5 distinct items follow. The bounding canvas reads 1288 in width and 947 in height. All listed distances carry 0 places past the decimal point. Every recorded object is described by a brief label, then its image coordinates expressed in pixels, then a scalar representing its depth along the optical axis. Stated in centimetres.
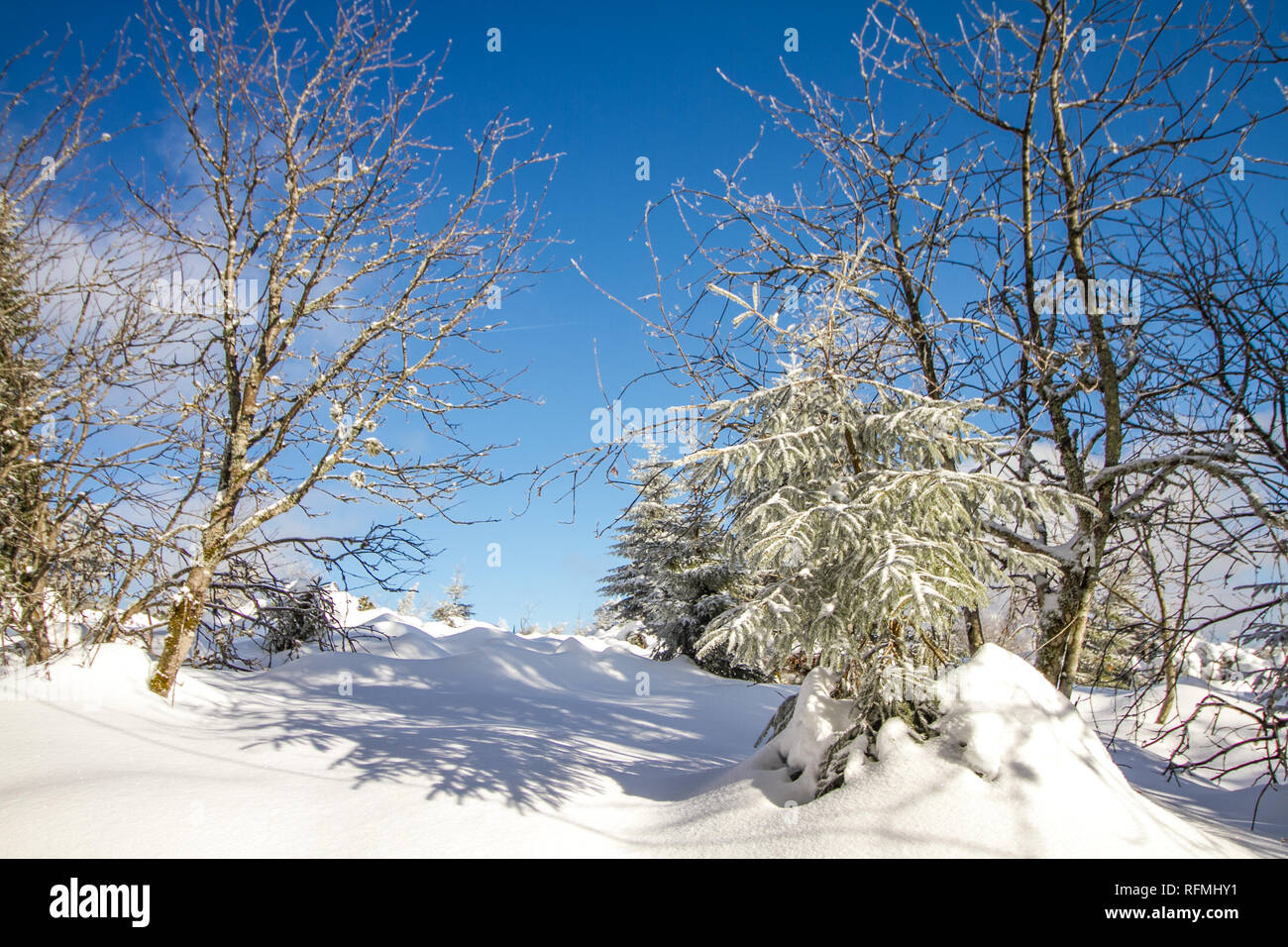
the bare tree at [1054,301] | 454
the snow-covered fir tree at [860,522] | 339
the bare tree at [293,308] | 588
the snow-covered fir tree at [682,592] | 1603
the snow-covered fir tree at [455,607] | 3306
